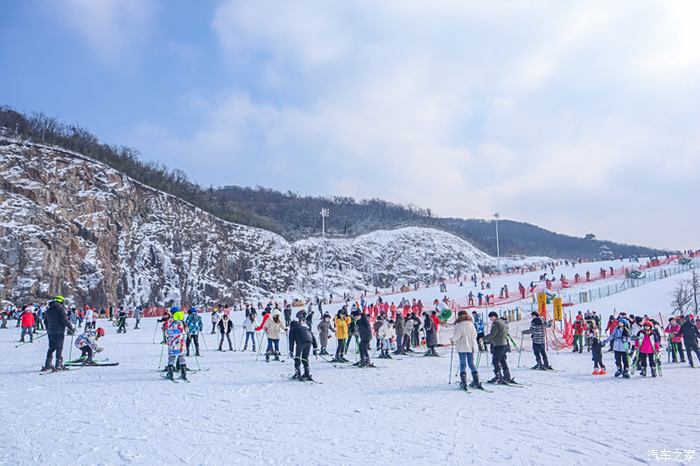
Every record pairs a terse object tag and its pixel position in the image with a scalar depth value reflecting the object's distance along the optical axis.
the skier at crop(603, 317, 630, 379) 11.98
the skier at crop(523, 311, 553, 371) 12.59
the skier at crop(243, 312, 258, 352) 17.36
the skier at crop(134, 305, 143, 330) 27.08
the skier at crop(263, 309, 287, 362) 13.80
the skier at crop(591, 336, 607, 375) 12.53
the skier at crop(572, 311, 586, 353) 17.77
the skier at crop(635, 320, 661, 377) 12.09
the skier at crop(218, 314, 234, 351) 17.52
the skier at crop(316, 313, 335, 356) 15.57
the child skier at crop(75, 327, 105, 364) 13.11
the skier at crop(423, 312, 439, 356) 16.72
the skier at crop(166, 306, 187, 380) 10.57
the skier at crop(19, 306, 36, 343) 19.50
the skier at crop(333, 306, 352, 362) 14.65
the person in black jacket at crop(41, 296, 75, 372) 11.37
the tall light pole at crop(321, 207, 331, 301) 63.94
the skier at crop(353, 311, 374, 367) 13.24
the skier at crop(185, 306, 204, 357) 13.89
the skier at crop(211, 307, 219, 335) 22.54
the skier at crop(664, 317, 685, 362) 14.98
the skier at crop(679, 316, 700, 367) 13.89
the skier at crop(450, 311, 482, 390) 9.87
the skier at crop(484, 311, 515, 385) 10.61
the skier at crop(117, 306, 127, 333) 24.76
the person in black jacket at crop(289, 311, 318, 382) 11.08
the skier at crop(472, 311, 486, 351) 16.59
